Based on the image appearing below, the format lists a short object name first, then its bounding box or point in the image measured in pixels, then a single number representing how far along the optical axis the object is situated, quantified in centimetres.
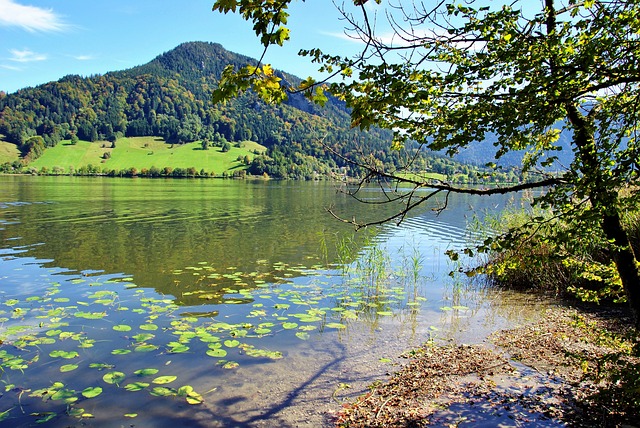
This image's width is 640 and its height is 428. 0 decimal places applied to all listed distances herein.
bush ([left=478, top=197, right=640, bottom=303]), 441
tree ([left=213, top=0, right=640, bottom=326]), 393
